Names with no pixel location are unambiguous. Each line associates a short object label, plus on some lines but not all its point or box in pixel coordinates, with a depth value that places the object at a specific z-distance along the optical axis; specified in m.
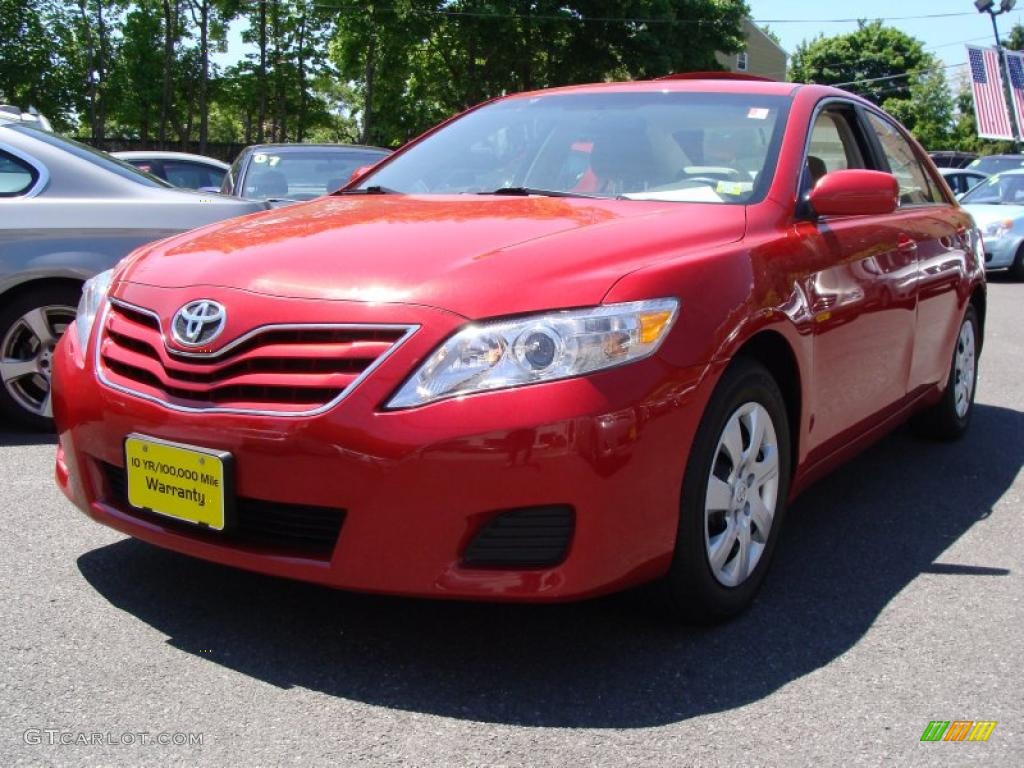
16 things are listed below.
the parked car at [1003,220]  14.82
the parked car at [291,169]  8.52
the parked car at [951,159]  31.06
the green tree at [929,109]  70.06
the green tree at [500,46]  33.97
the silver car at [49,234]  5.06
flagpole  31.43
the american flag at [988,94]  31.16
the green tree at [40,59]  34.16
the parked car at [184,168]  12.66
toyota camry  2.49
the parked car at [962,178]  18.47
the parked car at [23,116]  6.49
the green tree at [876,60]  73.44
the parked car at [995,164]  19.81
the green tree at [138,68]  37.00
